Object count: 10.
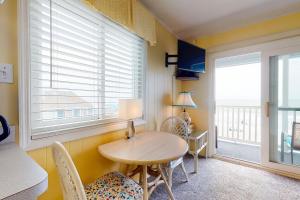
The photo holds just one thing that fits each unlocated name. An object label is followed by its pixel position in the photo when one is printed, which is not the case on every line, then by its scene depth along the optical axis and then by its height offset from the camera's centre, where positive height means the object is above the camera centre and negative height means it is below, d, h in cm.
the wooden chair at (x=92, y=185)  75 -63
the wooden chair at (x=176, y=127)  230 -44
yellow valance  150 +91
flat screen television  253 +69
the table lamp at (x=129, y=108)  157 -9
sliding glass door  232 -14
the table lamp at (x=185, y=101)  263 -3
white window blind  115 +30
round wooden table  117 -43
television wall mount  269 +64
